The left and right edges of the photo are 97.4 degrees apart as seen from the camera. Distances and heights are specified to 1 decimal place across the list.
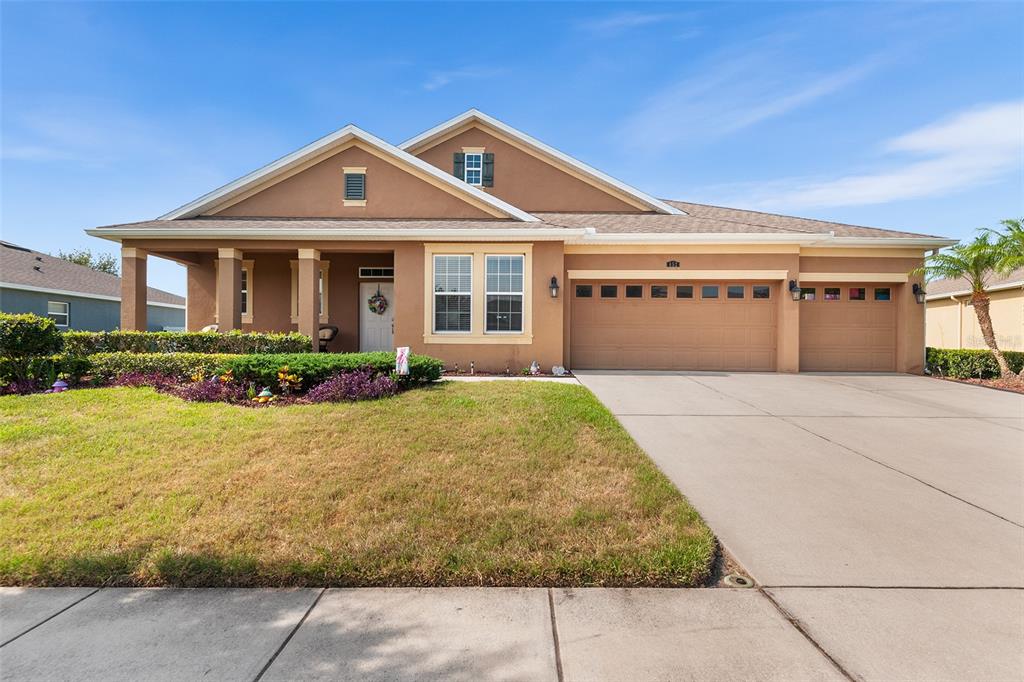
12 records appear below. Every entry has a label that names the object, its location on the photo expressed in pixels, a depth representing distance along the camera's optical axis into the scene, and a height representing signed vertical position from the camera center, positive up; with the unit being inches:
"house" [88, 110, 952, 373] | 434.9 +69.3
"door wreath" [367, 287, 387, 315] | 513.3 +40.5
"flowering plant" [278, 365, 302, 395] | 298.5 -28.9
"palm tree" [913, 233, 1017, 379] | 433.7 +75.6
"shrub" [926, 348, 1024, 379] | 449.4 -20.0
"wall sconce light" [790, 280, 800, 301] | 463.5 +53.6
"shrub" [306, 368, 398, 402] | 283.0 -32.2
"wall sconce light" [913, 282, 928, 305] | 476.9 +52.2
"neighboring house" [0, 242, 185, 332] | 731.4 +79.2
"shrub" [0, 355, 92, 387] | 316.2 -25.0
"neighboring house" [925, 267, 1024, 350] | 639.8 +47.2
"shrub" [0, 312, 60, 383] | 318.3 -3.9
